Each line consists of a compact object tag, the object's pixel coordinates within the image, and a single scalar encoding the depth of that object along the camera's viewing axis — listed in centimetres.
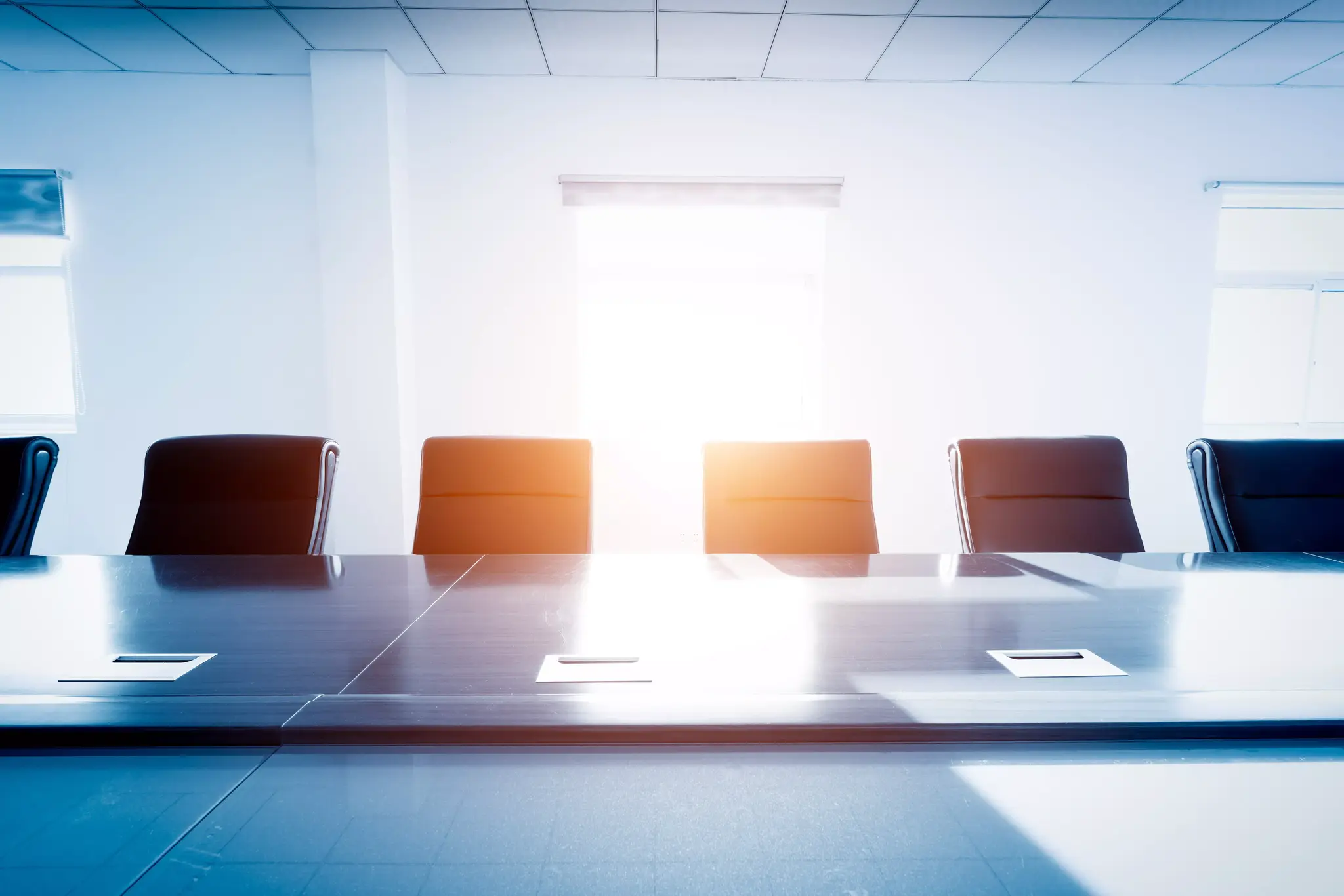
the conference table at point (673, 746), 54
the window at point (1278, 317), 364
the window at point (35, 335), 347
